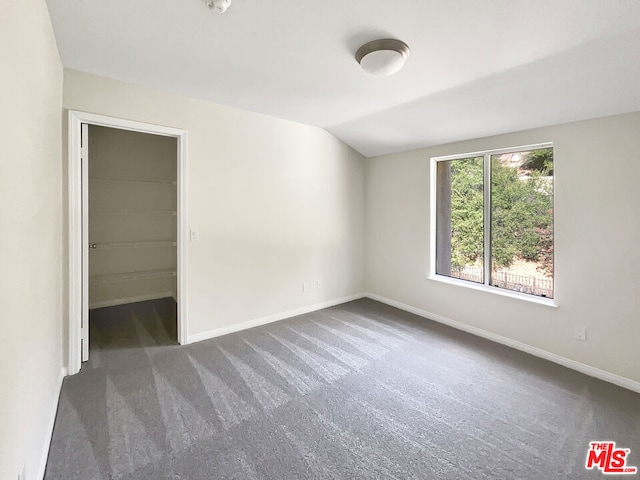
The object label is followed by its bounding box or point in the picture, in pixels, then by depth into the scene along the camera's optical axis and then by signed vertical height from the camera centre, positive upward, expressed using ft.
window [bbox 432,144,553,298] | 10.03 +0.72
